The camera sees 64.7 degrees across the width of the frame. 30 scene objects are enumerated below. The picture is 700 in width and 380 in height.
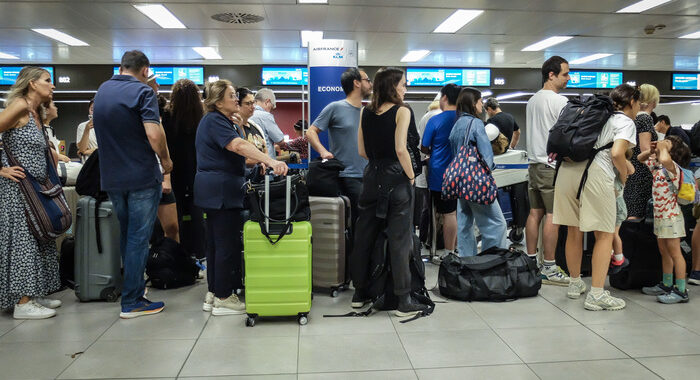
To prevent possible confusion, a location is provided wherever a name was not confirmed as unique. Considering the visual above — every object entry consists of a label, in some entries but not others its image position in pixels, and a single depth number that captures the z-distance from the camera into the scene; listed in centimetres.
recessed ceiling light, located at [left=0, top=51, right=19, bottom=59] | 1123
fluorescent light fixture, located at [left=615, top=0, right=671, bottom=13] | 770
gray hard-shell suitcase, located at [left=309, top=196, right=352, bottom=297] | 383
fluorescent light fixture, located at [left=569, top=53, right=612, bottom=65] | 1171
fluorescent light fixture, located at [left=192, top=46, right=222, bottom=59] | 1096
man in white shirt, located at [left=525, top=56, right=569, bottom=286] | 427
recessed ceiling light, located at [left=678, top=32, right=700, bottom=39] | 984
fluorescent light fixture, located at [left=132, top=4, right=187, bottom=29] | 776
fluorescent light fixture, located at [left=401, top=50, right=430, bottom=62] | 1141
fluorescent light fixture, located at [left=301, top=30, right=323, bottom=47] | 941
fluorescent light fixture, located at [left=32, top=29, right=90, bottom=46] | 925
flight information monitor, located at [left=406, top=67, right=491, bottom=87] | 1254
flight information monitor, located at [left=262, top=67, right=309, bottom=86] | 1248
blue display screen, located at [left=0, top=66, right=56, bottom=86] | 1219
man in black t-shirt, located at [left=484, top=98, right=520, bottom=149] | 635
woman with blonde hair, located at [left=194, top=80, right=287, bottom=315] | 323
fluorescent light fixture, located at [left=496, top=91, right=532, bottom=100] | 1506
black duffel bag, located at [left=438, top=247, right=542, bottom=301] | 374
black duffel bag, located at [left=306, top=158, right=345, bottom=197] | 386
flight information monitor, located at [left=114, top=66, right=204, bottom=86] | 1186
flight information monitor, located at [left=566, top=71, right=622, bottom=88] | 1304
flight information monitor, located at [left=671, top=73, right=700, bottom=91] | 1369
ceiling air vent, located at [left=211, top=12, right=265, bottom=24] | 826
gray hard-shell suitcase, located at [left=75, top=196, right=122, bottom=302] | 376
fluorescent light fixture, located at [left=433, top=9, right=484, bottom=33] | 820
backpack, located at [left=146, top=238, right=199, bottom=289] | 411
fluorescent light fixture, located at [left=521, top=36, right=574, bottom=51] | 1000
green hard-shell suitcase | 321
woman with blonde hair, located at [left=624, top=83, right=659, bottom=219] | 416
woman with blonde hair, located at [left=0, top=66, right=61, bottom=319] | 338
